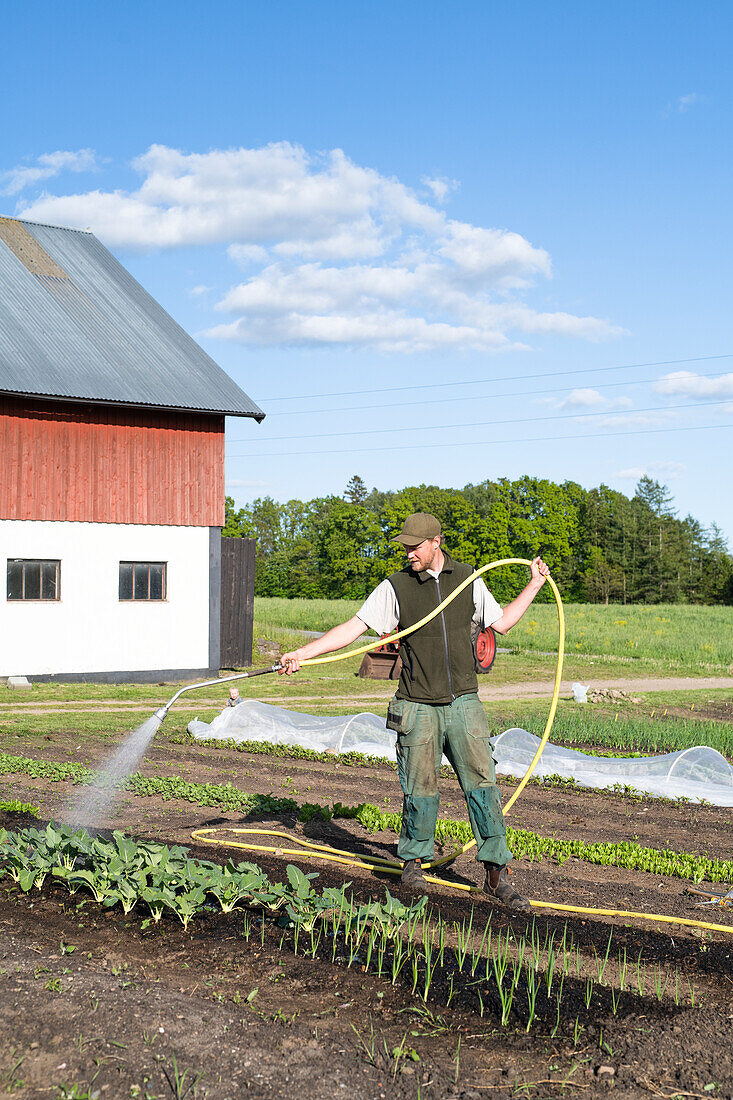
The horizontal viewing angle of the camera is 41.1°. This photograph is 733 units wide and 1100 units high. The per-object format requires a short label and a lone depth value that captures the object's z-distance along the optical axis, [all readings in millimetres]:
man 6086
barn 20844
